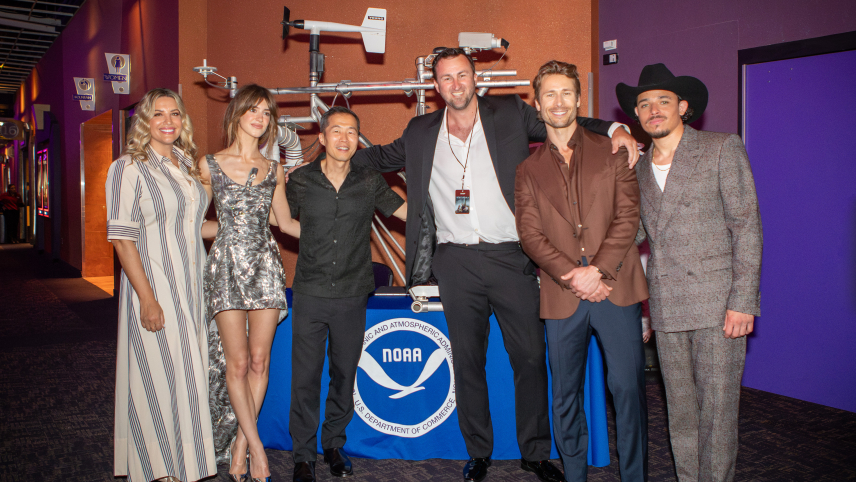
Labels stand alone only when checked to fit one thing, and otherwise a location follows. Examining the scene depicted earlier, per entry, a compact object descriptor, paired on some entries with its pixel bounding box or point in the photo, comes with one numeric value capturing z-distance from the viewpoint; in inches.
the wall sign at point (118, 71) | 276.4
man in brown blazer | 82.8
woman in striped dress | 89.8
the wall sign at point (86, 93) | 335.0
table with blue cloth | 104.7
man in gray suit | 79.3
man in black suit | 95.7
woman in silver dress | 93.1
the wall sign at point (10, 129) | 569.6
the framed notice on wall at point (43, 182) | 489.7
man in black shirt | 97.4
